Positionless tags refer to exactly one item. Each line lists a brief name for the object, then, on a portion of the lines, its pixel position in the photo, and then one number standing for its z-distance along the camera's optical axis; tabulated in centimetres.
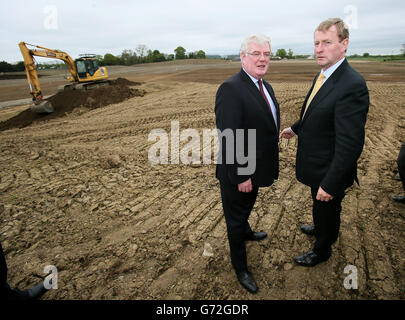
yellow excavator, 973
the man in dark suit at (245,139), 165
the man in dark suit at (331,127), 153
